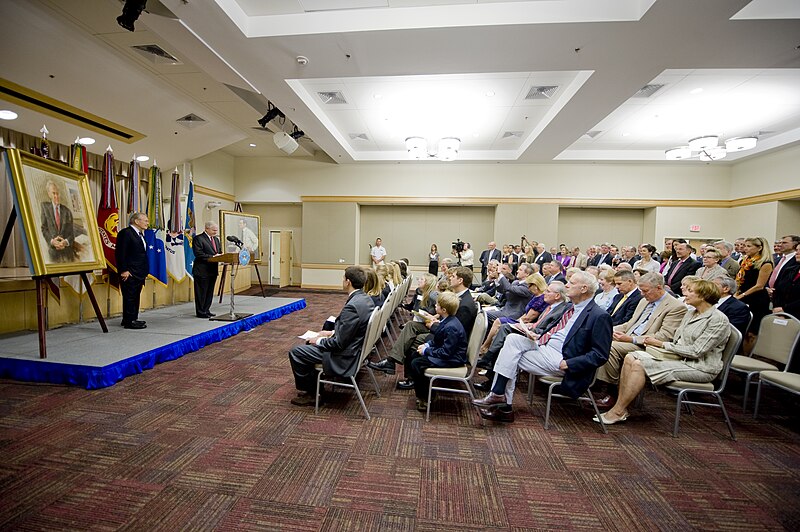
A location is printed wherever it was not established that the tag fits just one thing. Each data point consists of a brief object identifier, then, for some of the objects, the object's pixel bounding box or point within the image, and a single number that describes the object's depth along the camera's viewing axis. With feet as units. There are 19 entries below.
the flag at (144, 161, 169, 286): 19.54
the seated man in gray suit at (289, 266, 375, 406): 9.46
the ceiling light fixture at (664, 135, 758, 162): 22.24
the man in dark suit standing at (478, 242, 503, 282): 30.76
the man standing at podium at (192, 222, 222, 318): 17.97
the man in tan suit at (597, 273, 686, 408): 10.39
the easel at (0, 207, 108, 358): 11.23
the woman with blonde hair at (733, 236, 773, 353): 13.56
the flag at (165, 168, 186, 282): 21.52
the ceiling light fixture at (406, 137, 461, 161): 26.17
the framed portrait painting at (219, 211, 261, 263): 26.10
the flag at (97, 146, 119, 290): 17.10
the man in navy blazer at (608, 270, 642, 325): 12.29
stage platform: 10.84
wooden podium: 17.49
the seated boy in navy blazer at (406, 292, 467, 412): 9.58
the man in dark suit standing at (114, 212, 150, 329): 15.55
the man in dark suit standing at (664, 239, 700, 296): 16.63
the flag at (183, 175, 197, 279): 22.94
